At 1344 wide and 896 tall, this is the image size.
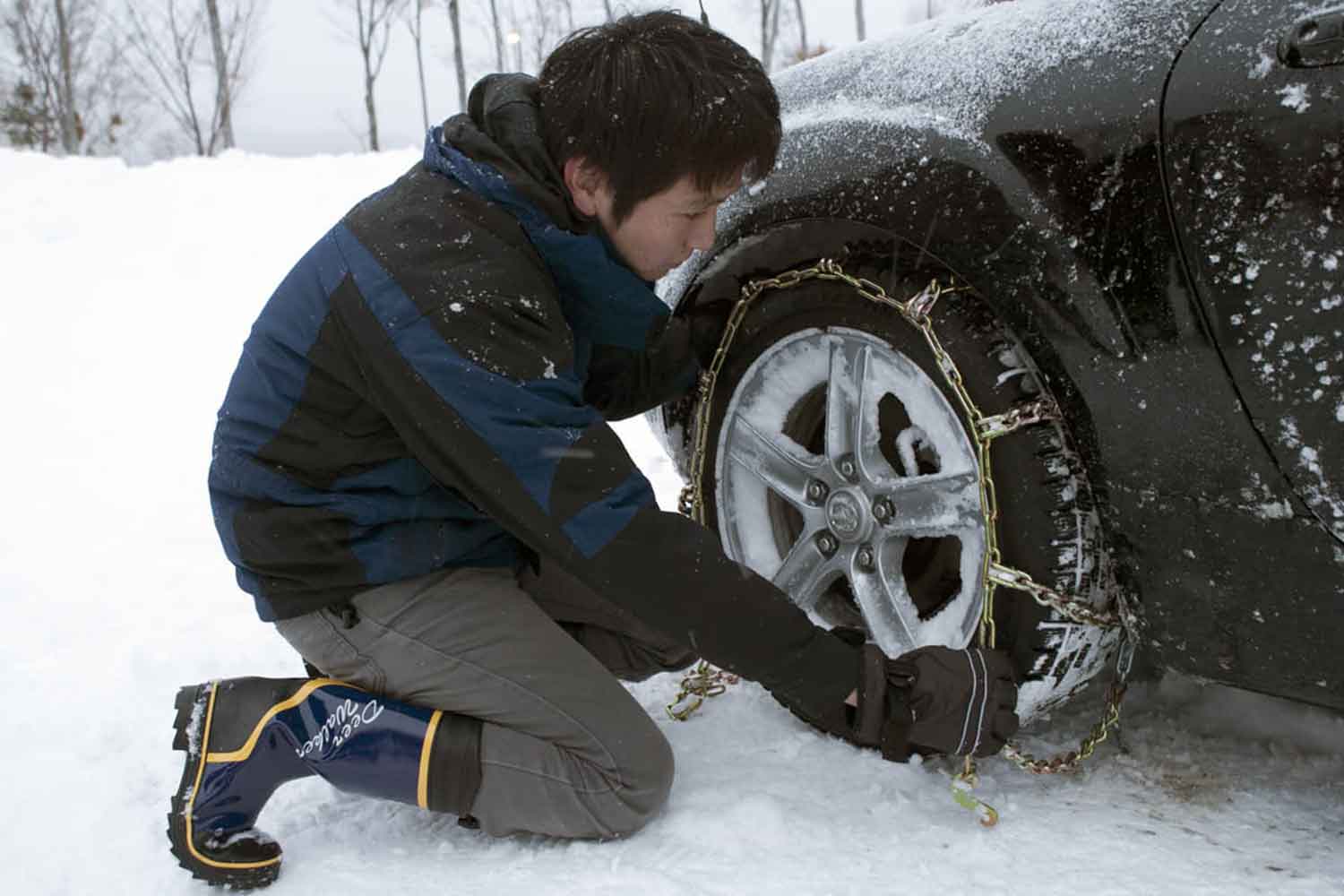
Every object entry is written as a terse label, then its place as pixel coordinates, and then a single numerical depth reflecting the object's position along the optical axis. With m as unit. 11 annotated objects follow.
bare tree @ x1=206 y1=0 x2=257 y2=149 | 18.94
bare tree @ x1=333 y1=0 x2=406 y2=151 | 22.61
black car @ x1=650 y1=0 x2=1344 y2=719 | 1.30
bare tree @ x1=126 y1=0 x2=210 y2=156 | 22.61
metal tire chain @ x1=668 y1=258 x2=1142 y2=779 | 1.60
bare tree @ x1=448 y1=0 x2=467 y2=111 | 21.42
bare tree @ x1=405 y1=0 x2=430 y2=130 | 23.59
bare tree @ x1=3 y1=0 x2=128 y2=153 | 20.67
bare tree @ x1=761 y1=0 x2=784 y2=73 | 21.72
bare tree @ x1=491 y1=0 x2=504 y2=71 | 26.53
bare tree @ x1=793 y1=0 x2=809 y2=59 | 23.41
